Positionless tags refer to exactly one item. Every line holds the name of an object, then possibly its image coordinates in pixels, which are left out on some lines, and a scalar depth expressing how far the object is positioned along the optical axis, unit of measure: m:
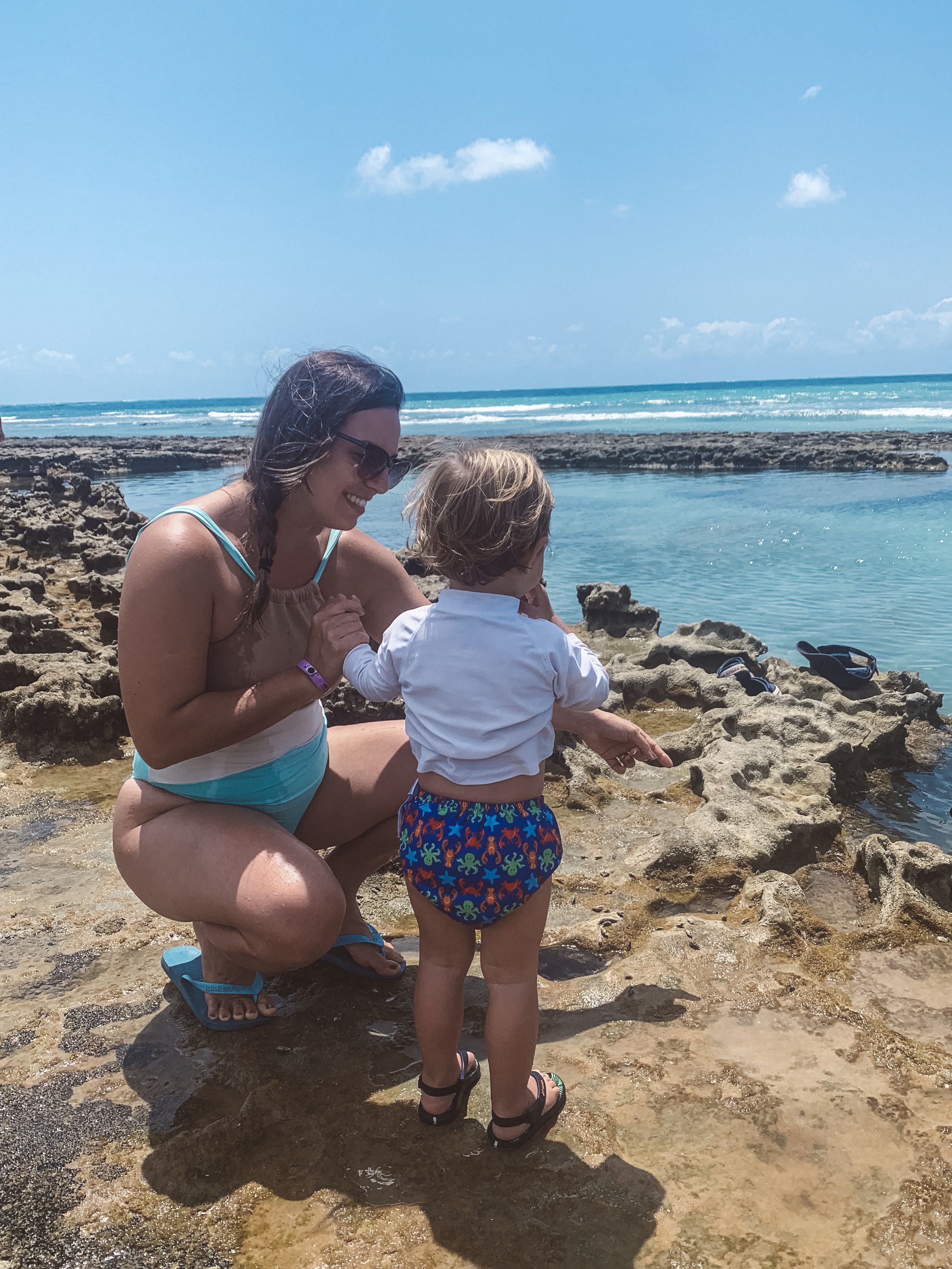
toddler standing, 1.86
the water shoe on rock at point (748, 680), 5.62
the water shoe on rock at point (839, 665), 5.84
